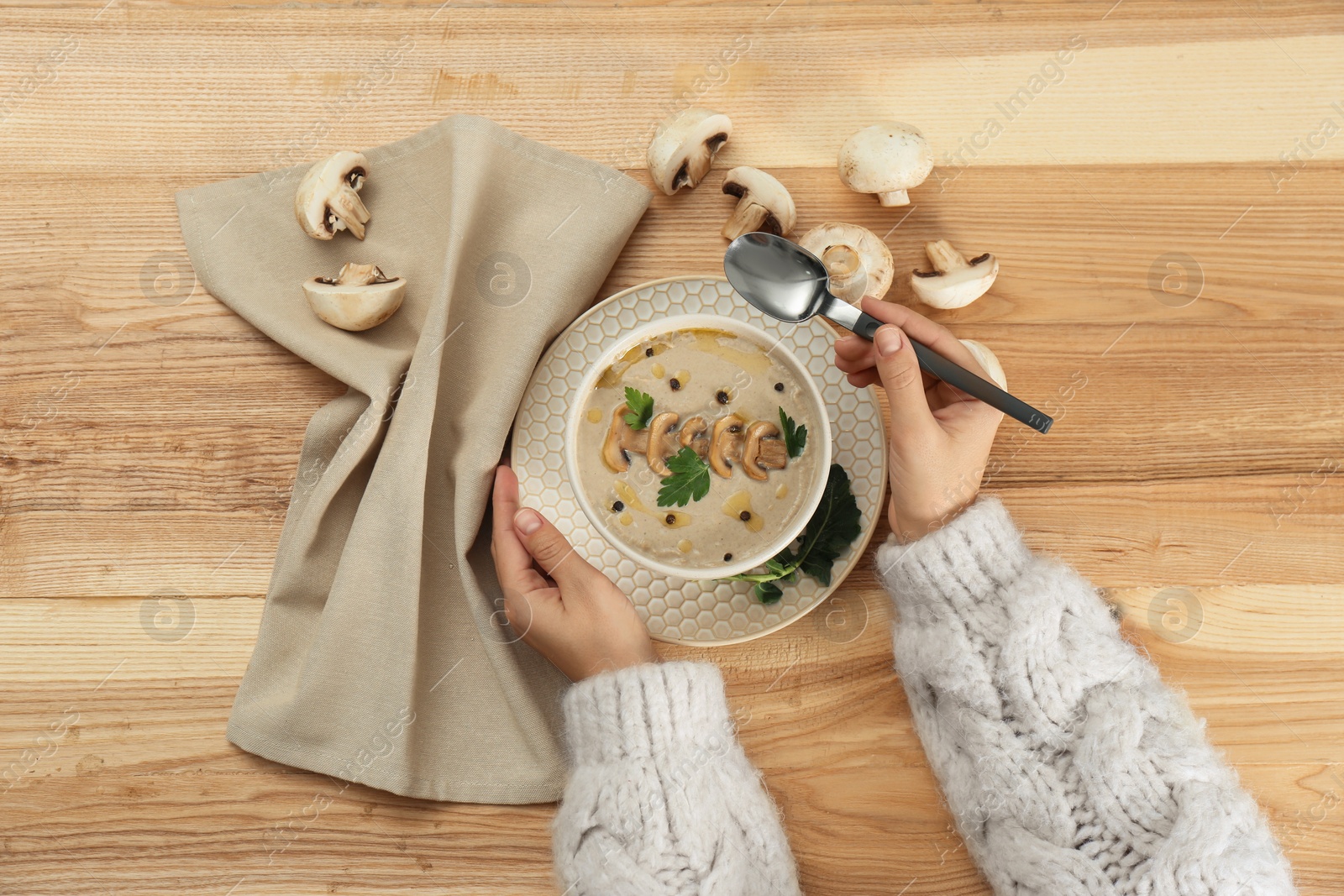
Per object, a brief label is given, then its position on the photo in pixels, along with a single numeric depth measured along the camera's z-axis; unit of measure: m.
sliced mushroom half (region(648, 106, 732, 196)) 0.78
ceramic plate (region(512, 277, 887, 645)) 0.75
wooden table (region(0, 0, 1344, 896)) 0.78
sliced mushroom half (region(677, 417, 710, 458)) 0.73
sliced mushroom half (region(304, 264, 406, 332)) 0.77
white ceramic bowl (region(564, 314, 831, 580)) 0.71
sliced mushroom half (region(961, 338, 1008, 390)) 0.77
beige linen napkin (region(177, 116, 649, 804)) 0.76
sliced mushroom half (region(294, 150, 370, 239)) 0.78
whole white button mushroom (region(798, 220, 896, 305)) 0.78
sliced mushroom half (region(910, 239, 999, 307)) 0.78
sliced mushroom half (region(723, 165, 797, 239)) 0.79
